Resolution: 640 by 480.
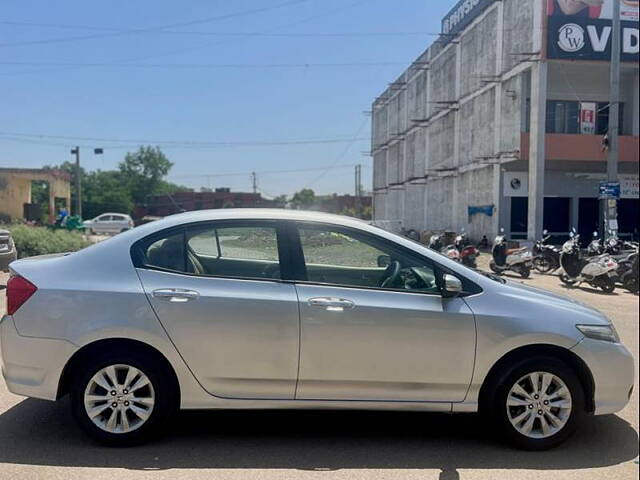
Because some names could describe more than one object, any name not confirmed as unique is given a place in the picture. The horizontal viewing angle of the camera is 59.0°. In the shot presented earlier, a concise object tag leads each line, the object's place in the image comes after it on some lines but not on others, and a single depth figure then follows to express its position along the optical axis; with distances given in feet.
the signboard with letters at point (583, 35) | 56.29
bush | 45.44
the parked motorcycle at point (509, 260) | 47.88
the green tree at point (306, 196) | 288.30
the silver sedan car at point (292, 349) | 12.56
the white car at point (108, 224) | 131.64
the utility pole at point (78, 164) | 129.49
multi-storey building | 75.92
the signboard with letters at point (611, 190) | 53.36
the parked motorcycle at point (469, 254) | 50.44
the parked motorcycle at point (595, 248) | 47.91
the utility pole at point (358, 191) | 207.00
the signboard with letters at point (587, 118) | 87.86
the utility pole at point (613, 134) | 26.55
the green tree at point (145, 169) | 290.56
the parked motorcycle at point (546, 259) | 49.60
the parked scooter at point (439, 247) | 49.94
